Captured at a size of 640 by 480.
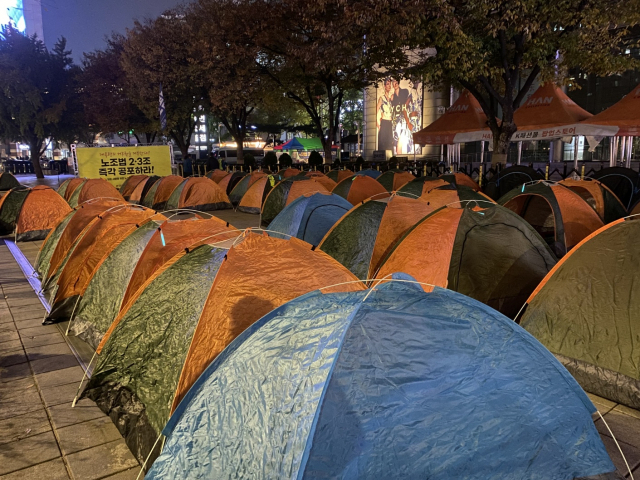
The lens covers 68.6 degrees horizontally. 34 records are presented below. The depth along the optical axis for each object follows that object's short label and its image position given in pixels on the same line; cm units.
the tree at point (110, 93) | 2845
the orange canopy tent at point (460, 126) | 1803
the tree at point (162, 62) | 2228
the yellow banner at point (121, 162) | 1559
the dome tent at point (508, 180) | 1271
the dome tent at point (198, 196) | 1544
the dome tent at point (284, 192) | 1209
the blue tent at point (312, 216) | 759
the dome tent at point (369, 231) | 623
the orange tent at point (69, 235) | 719
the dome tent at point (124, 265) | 491
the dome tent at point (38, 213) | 1162
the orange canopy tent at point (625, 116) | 1262
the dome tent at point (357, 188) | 1160
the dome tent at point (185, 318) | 340
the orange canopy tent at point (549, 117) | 1452
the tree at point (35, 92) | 2905
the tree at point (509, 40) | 1102
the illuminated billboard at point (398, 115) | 2934
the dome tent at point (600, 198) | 880
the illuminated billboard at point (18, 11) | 7935
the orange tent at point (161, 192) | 1612
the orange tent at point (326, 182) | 1315
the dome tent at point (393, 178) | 1409
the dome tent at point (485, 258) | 521
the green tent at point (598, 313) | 384
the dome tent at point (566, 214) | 719
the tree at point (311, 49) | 1321
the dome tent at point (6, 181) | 1791
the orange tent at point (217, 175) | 1905
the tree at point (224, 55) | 1853
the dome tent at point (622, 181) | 1055
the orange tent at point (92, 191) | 1364
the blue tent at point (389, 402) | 214
